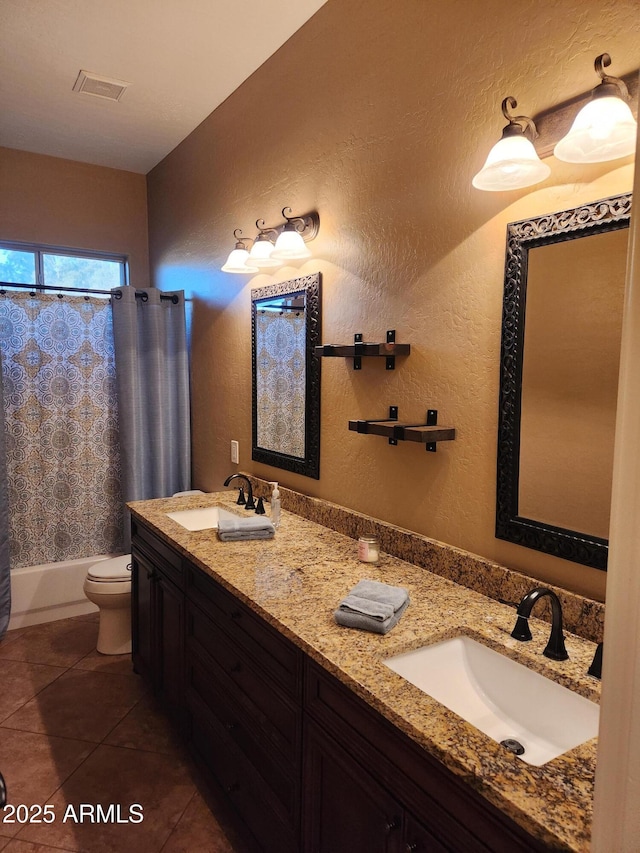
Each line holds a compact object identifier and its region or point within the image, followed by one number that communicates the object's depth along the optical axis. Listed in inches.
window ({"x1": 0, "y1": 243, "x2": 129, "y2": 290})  145.2
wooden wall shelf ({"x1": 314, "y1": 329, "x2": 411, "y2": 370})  73.5
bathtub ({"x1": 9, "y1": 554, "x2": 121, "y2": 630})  133.3
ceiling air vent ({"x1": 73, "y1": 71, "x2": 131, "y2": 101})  107.5
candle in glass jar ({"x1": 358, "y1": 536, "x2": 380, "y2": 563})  72.4
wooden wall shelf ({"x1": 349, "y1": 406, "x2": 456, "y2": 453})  65.7
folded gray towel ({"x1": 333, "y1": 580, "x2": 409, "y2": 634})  53.2
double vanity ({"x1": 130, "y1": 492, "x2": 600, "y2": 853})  35.8
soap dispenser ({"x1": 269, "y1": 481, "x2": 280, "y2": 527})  91.0
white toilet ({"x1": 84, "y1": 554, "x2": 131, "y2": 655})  113.6
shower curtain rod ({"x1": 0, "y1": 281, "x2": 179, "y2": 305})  128.0
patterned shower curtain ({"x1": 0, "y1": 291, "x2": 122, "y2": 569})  131.3
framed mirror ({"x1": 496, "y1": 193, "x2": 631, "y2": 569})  50.8
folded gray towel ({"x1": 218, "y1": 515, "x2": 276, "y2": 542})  82.4
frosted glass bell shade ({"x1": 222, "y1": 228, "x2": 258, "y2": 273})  103.3
